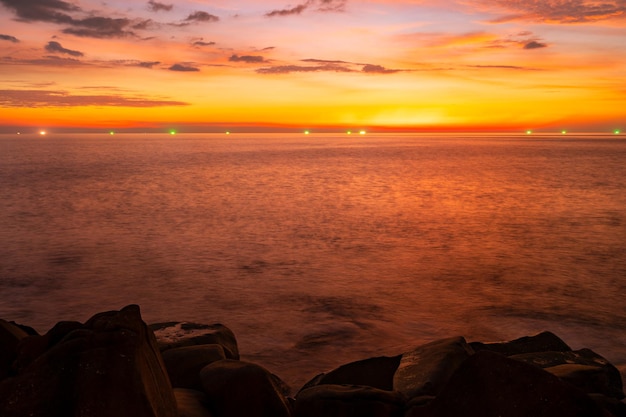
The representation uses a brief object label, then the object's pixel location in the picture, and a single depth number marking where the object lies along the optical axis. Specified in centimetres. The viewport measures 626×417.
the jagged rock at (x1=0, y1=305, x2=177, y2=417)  383
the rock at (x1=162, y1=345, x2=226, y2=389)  563
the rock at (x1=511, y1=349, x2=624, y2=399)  529
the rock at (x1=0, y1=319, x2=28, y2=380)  521
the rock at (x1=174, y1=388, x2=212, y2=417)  471
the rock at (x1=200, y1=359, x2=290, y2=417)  486
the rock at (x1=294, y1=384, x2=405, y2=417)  485
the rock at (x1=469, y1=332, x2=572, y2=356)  685
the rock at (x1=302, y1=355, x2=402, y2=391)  601
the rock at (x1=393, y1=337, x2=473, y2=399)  554
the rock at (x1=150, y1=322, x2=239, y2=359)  659
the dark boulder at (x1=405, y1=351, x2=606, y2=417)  408
